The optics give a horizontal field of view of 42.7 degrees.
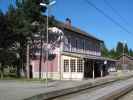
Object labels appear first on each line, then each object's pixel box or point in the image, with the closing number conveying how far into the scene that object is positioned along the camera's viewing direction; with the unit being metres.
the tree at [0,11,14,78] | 20.64
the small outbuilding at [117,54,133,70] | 50.87
